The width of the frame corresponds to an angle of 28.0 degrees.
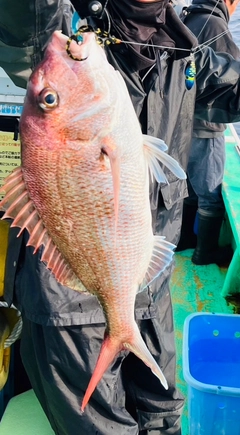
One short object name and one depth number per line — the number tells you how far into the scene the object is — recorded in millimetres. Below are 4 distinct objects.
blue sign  2299
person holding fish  1211
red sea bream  1184
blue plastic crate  2098
